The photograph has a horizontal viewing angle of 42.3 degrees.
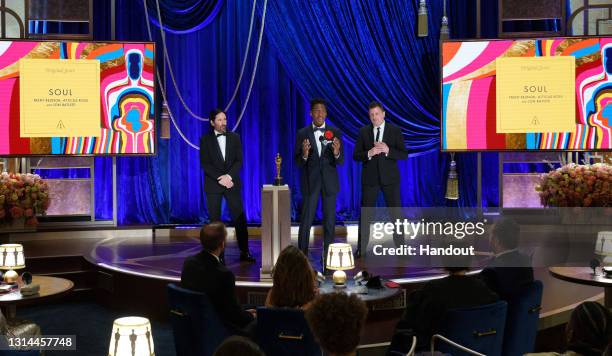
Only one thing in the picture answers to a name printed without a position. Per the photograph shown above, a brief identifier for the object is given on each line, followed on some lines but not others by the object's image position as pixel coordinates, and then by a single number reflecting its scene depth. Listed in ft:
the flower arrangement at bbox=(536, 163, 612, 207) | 23.99
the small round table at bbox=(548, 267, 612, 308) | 14.61
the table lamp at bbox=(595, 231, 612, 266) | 15.49
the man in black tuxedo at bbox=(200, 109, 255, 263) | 21.39
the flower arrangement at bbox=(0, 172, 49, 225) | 24.06
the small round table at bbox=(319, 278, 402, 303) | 14.43
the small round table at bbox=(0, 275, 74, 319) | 14.33
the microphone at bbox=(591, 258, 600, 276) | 15.31
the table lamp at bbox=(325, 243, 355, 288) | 15.60
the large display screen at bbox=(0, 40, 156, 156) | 25.34
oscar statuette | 19.13
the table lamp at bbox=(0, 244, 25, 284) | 15.92
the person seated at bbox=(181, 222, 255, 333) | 12.71
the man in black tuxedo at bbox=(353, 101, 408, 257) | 21.43
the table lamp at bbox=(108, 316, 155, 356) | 10.57
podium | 18.78
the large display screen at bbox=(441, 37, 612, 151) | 25.77
